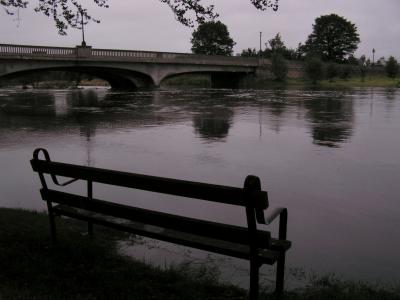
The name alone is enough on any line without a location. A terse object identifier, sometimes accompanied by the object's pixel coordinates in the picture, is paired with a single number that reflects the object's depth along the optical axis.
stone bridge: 52.90
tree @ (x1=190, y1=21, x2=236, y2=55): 118.31
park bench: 3.78
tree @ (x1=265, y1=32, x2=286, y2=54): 107.38
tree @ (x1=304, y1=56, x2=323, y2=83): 81.62
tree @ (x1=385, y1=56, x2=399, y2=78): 91.31
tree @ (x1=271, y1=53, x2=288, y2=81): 81.94
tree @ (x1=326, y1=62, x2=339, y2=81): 84.81
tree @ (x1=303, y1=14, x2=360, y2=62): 115.12
